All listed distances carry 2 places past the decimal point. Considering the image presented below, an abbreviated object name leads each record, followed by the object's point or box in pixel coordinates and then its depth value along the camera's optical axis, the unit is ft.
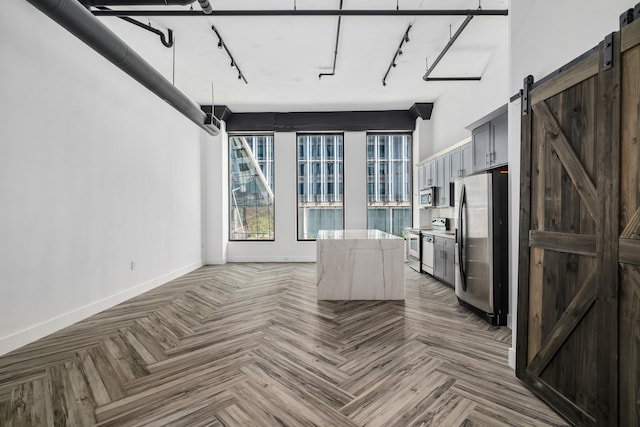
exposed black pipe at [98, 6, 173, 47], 12.46
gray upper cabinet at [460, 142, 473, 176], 16.30
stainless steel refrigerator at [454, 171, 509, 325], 11.34
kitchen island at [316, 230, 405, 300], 13.94
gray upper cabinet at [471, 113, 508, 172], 13.15
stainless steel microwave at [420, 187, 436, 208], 20.51
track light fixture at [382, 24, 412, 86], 13.69
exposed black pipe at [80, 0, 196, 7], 8.92
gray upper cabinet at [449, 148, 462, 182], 17.52
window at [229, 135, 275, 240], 25.89
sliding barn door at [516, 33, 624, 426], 5.23
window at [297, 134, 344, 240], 25.96
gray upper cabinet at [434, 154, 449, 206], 19.01
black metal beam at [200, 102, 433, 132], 24.63
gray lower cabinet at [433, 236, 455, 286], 16.02
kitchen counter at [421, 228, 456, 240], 16.15
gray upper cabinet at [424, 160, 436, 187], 20.86
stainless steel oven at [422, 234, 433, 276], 18.80
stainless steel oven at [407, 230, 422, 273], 20.59
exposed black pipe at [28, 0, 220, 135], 8.44
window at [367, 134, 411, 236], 25.72
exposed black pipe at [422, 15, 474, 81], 11.84
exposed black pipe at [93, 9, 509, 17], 11.17
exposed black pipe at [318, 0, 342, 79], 12.71
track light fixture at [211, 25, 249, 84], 13.67
